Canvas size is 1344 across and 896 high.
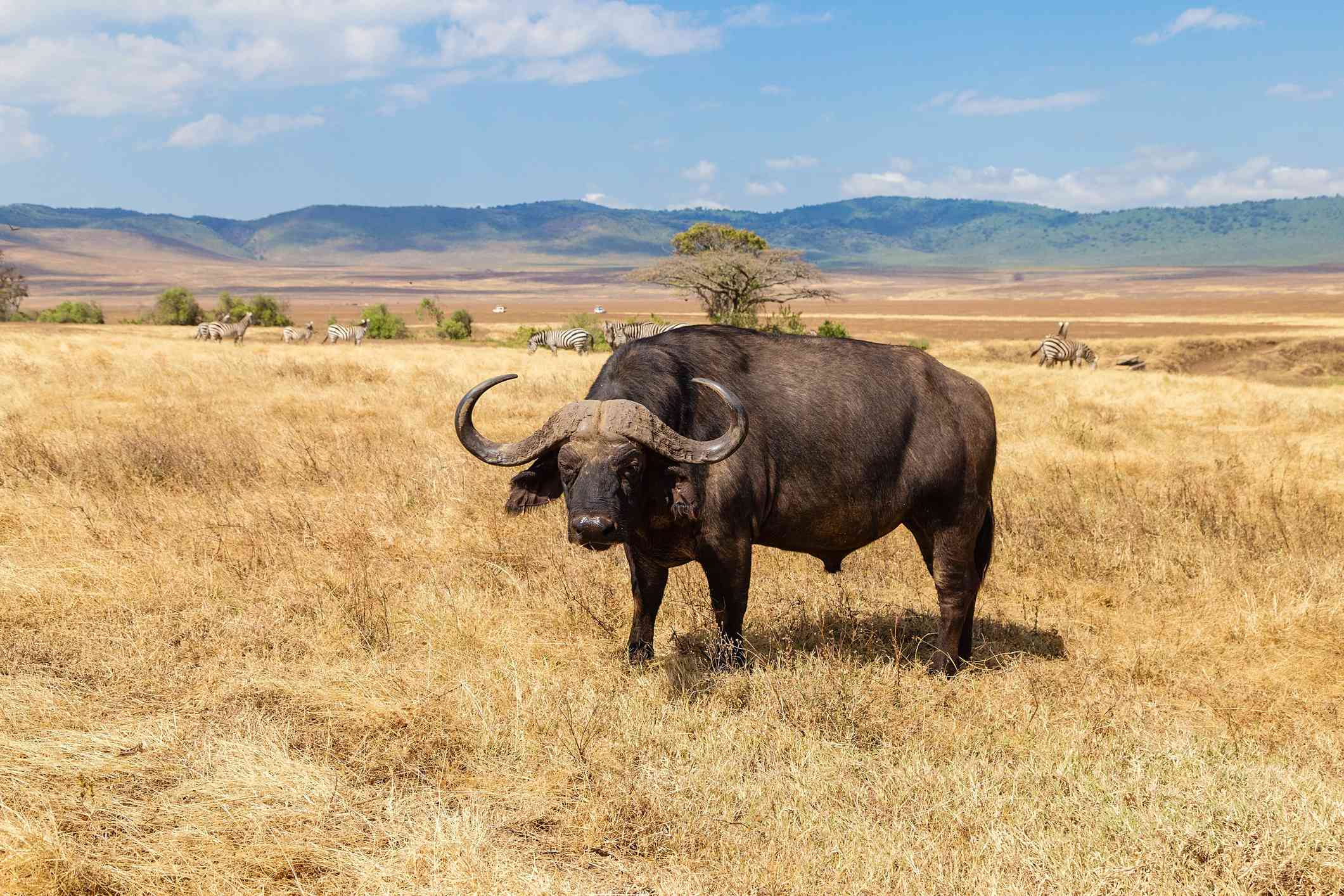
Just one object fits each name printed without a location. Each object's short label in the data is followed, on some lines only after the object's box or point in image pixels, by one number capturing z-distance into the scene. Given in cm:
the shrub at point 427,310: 6506
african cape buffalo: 507
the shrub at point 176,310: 4972
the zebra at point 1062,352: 3334
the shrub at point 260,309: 5097
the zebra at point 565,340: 3456
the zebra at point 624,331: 3591
